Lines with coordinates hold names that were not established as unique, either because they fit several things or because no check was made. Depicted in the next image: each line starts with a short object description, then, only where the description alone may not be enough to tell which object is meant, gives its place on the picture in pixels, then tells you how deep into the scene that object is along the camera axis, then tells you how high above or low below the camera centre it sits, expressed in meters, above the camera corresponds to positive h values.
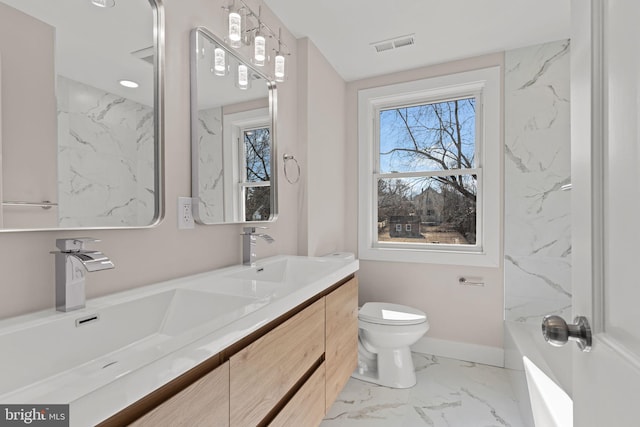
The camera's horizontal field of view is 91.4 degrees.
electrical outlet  1.25 -0.01
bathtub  1.33 -0.86
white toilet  1.98 -0.87
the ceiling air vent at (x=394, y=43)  2.17 +1.20
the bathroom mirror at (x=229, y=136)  1.34 +0.37
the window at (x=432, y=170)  2.39 +0.36
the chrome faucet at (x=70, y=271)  0.79 -0.16
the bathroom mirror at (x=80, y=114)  0.78 +0.29
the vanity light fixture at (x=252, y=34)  1.41 +0.89
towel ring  1.98 +0.30
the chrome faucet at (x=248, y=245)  1.54 -0.17
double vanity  0.51 -0.32
